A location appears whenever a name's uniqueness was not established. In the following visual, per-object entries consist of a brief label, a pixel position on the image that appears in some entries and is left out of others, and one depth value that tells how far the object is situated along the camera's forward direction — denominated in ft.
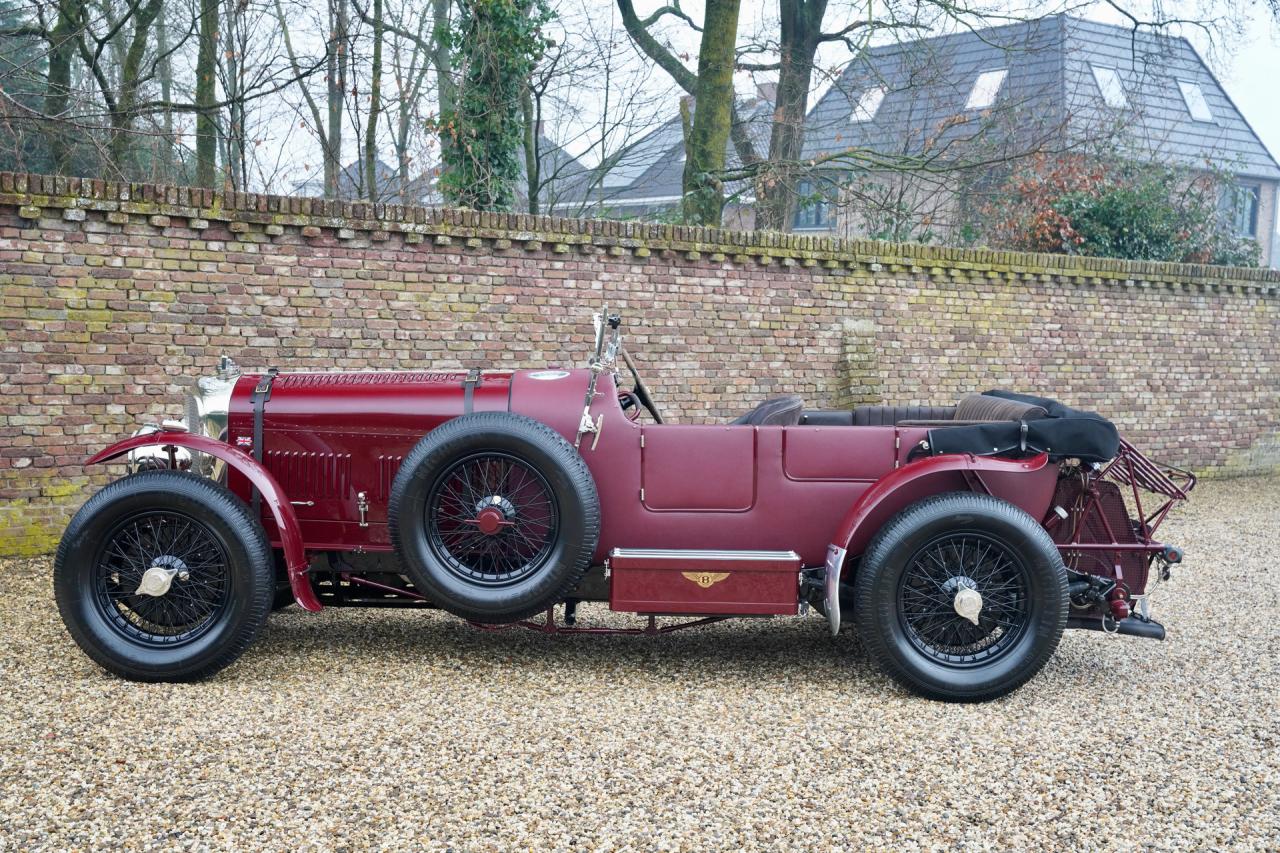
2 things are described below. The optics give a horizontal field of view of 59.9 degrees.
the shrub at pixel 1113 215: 45.60
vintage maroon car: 14.84
